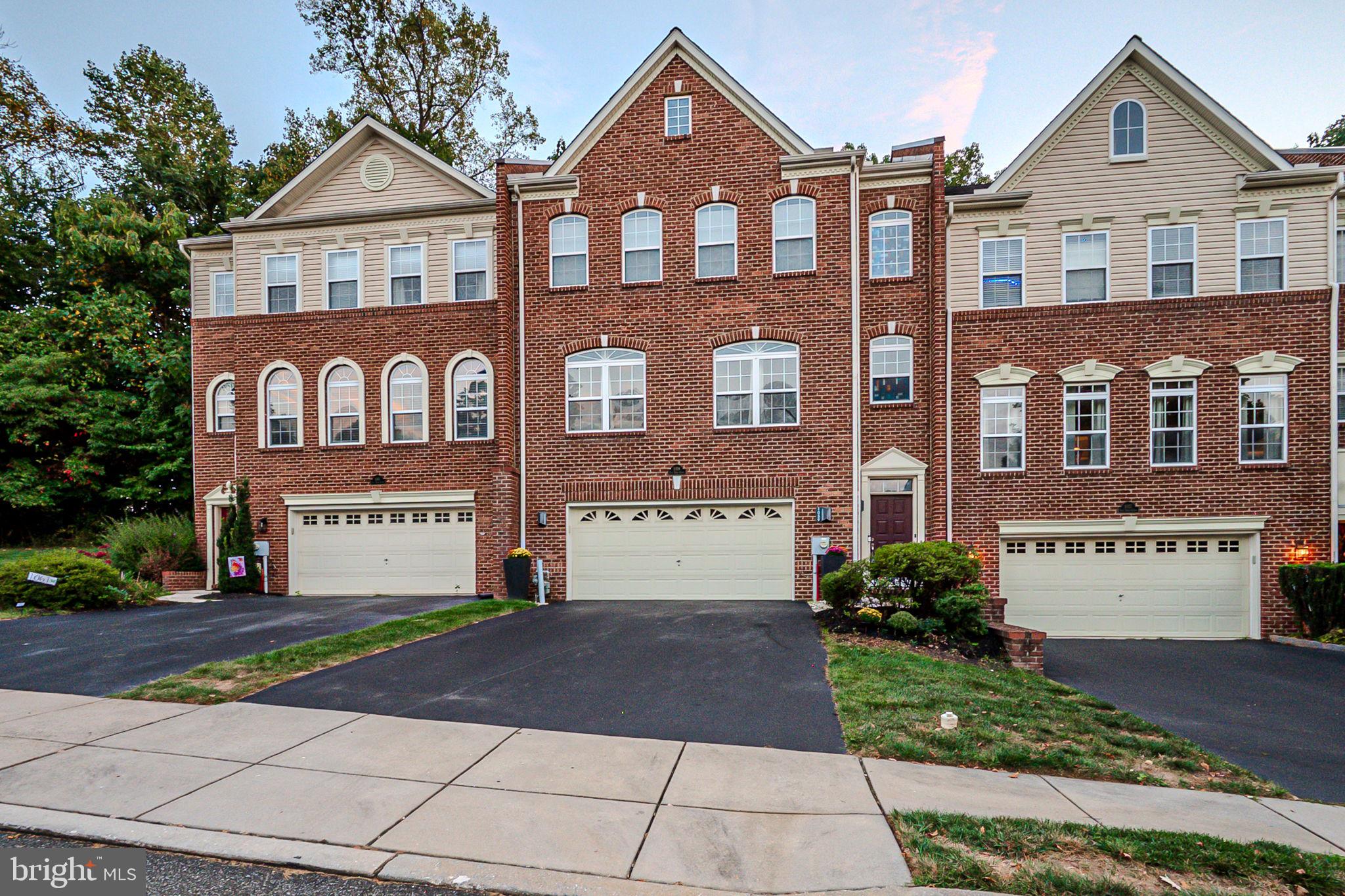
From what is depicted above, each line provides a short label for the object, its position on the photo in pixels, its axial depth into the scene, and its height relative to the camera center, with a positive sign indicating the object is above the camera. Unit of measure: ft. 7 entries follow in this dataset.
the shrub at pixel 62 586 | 42.16 -9.45
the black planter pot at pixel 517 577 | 47.32 -10.08
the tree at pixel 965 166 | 80.69 +36.76
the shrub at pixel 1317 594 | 40.14 -10.07
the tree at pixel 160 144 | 77.82 +38.77
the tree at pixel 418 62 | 77.66 +48.55
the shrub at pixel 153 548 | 52.21 -8.62
